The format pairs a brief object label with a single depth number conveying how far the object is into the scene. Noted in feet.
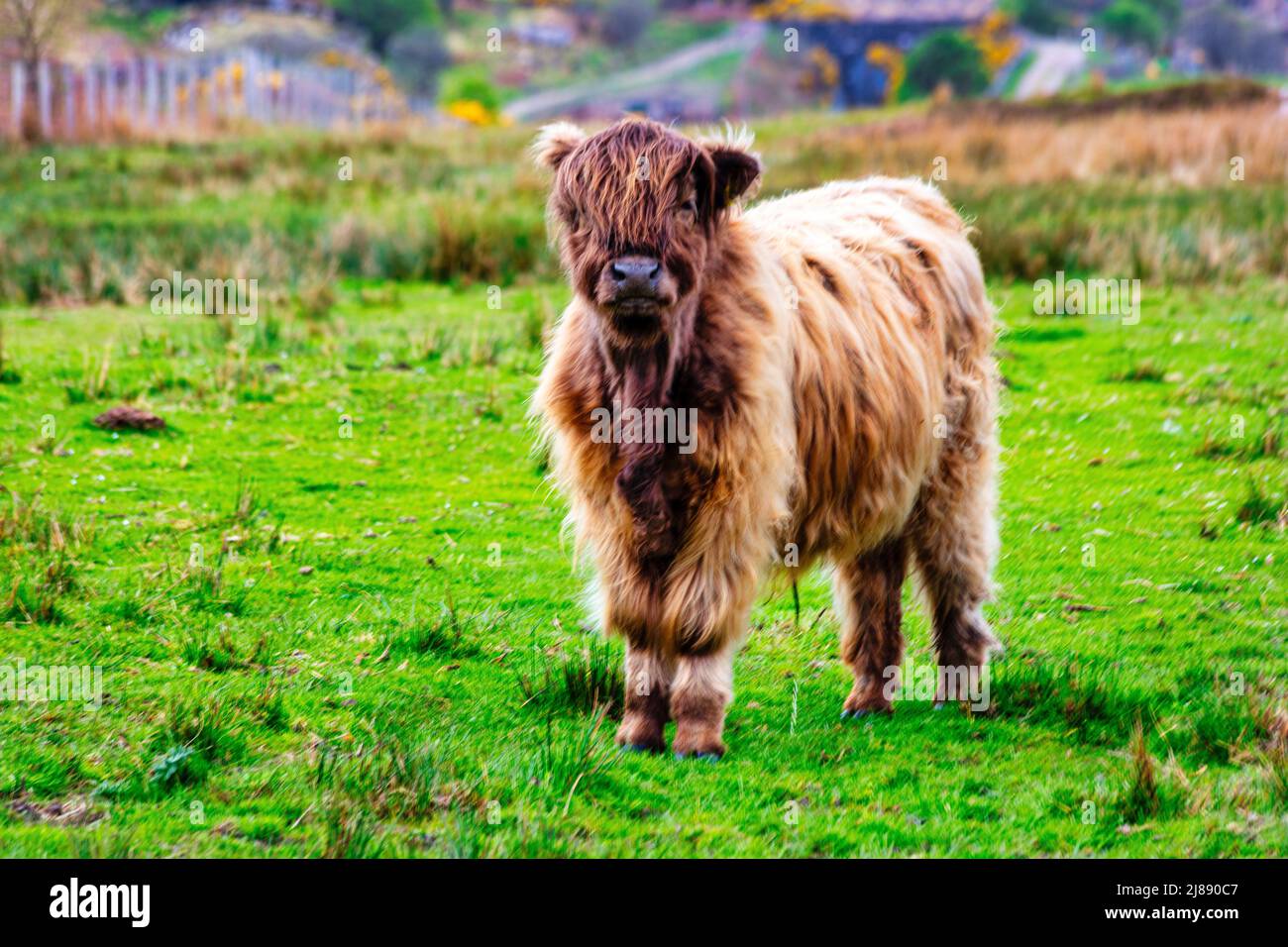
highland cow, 15.44
